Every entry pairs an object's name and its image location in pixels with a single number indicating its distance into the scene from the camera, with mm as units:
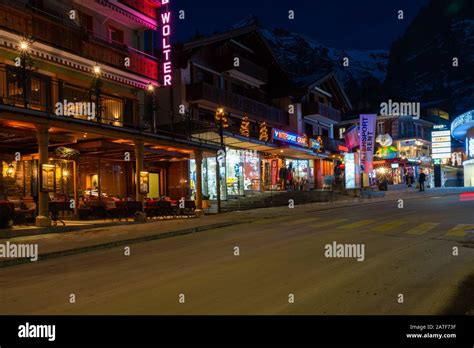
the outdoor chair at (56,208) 16547
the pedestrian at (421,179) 41625
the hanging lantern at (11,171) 19547
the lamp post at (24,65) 15000
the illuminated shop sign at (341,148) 47938
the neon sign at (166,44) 24859
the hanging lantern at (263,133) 33188
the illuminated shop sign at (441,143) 58875
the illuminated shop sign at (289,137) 33688
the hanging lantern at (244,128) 31359
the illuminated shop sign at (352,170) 35469
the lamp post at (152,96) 22408
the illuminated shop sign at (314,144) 39844
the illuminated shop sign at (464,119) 46656
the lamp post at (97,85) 18234
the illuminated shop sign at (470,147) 47138
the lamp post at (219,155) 24859
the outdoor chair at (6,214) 15102
